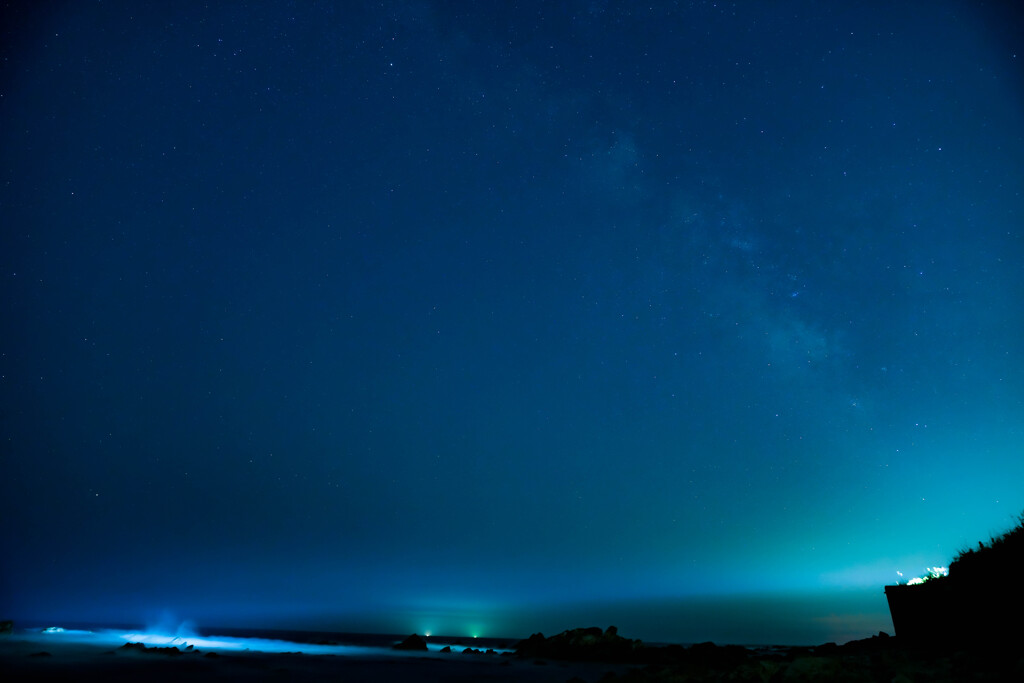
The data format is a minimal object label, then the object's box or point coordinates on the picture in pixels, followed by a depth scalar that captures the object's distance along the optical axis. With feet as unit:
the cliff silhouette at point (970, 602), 67.00
